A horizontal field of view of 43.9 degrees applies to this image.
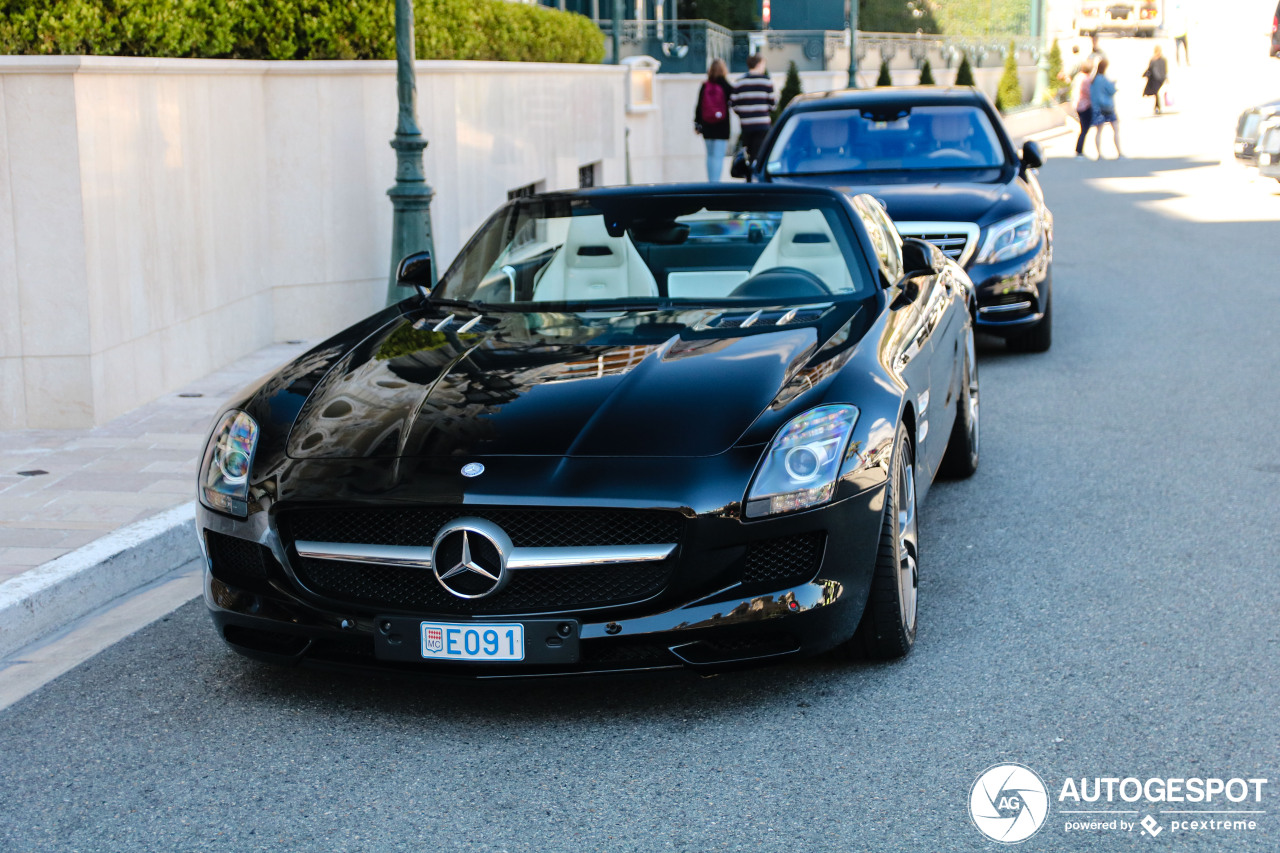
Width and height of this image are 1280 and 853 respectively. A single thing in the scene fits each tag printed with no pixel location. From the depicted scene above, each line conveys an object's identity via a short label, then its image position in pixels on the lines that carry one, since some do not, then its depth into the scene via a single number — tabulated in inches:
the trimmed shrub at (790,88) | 1266.0
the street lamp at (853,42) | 1293.1
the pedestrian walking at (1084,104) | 1139.9
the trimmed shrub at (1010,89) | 1775.3
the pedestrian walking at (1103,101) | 1129.4
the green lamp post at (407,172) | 398.6
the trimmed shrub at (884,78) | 1509.6
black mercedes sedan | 385.7
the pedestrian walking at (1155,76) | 1513.3
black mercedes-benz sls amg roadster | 158.6
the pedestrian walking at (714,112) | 850.8
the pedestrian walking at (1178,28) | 2458.2
